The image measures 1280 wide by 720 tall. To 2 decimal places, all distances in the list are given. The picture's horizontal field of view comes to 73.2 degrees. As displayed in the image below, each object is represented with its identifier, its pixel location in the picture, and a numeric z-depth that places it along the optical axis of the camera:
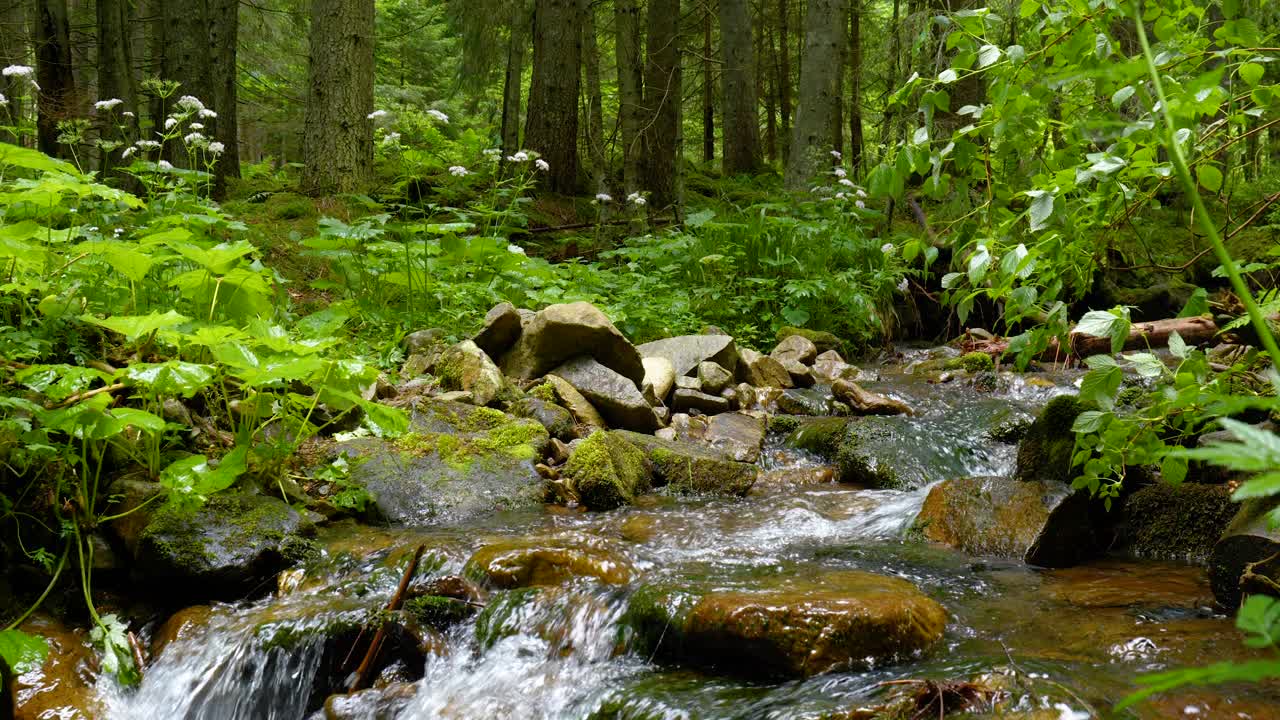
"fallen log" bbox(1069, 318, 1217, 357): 6.88
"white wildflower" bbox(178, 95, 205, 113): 5.01
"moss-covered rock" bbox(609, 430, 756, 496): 4.66
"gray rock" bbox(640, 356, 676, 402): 5.98
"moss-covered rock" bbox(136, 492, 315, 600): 3.22
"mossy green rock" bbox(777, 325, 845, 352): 7.91
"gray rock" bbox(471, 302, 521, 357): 5.64
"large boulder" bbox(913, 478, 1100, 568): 3.56
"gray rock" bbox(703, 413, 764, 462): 5.30
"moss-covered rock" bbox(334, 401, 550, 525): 4.13
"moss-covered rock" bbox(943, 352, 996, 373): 7.10
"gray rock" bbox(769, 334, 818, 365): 7.38
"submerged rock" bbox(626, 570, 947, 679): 2.56
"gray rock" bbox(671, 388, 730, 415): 6.04
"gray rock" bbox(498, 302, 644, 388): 5.52
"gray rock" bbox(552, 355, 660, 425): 5.42
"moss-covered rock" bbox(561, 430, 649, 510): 4.39
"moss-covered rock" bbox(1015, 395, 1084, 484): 3.95
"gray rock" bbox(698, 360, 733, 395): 6.27
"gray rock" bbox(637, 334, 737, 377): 6.51
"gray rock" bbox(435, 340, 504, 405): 5.16
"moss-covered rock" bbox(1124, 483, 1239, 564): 3.47
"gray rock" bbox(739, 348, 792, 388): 6.79
